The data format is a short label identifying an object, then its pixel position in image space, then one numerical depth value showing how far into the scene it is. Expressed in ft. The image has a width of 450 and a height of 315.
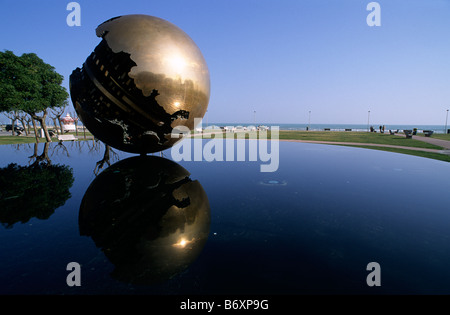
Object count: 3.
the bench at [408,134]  95.38
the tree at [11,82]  70.13
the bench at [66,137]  73.57
